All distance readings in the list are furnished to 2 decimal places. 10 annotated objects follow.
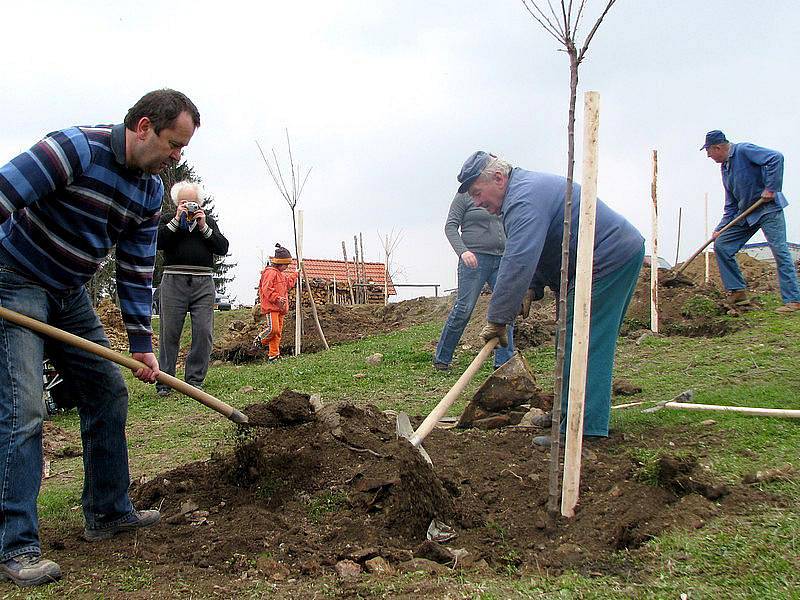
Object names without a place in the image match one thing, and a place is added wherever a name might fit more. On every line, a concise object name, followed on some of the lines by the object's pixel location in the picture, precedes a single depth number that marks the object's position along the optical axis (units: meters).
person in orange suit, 11.73
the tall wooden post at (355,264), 24.10
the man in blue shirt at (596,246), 4.08
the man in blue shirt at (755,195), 7.47
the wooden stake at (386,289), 22.94
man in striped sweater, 2.77
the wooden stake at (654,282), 9.20
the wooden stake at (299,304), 13.33
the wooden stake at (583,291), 2.98
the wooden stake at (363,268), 24.91
